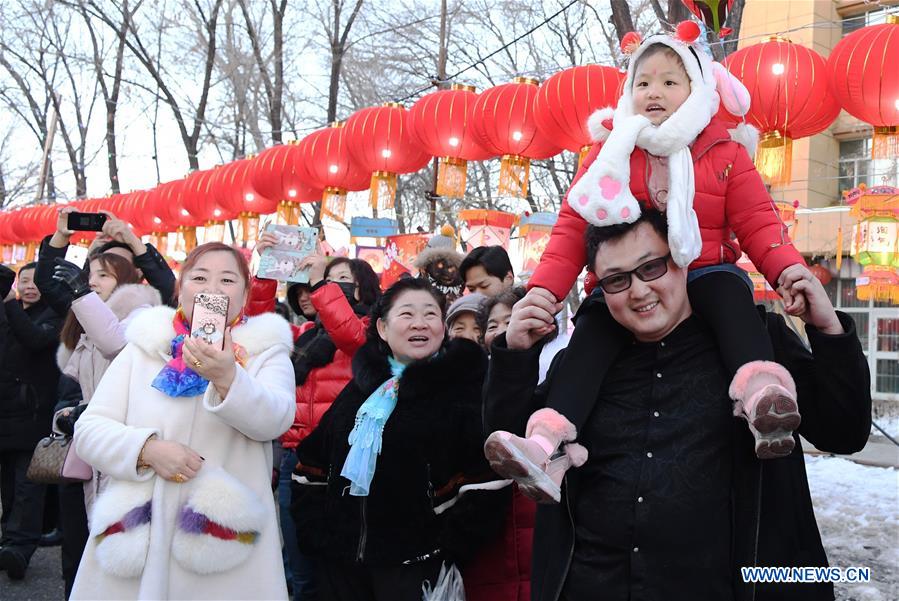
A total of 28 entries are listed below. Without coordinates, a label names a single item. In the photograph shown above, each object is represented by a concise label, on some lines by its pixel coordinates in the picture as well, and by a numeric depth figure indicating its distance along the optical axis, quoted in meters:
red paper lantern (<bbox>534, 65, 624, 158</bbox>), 6.73
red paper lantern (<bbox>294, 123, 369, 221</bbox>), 9.22
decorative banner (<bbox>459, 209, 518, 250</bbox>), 9.10
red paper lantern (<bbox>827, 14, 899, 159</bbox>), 5.79
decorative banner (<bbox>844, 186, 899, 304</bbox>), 9.13
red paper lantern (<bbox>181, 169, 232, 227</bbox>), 12.30
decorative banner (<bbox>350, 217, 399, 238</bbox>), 10.24
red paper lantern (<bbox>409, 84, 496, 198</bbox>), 7.81
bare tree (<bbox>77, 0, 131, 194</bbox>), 22.73
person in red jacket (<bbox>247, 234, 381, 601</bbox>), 4.20
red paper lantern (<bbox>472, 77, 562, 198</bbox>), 7.46
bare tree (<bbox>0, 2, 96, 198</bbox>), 23.53
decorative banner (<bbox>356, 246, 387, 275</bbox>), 11.09
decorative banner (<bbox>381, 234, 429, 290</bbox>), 9.92
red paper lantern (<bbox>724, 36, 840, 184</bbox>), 6.10
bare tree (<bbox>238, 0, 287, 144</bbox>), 19.33
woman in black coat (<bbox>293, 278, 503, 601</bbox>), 3.02
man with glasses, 1.85
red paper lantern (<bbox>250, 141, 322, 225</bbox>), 10.24
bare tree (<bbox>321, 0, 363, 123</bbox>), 19.39
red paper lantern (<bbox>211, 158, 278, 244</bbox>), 11.39
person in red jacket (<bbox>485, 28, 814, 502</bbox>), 1.79
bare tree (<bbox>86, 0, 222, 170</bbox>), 20.27
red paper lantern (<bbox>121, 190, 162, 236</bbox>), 14.23
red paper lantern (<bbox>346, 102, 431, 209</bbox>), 8.49
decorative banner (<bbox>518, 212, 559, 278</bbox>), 8.91
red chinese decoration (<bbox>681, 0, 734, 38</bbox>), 3.18
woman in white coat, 2.53
